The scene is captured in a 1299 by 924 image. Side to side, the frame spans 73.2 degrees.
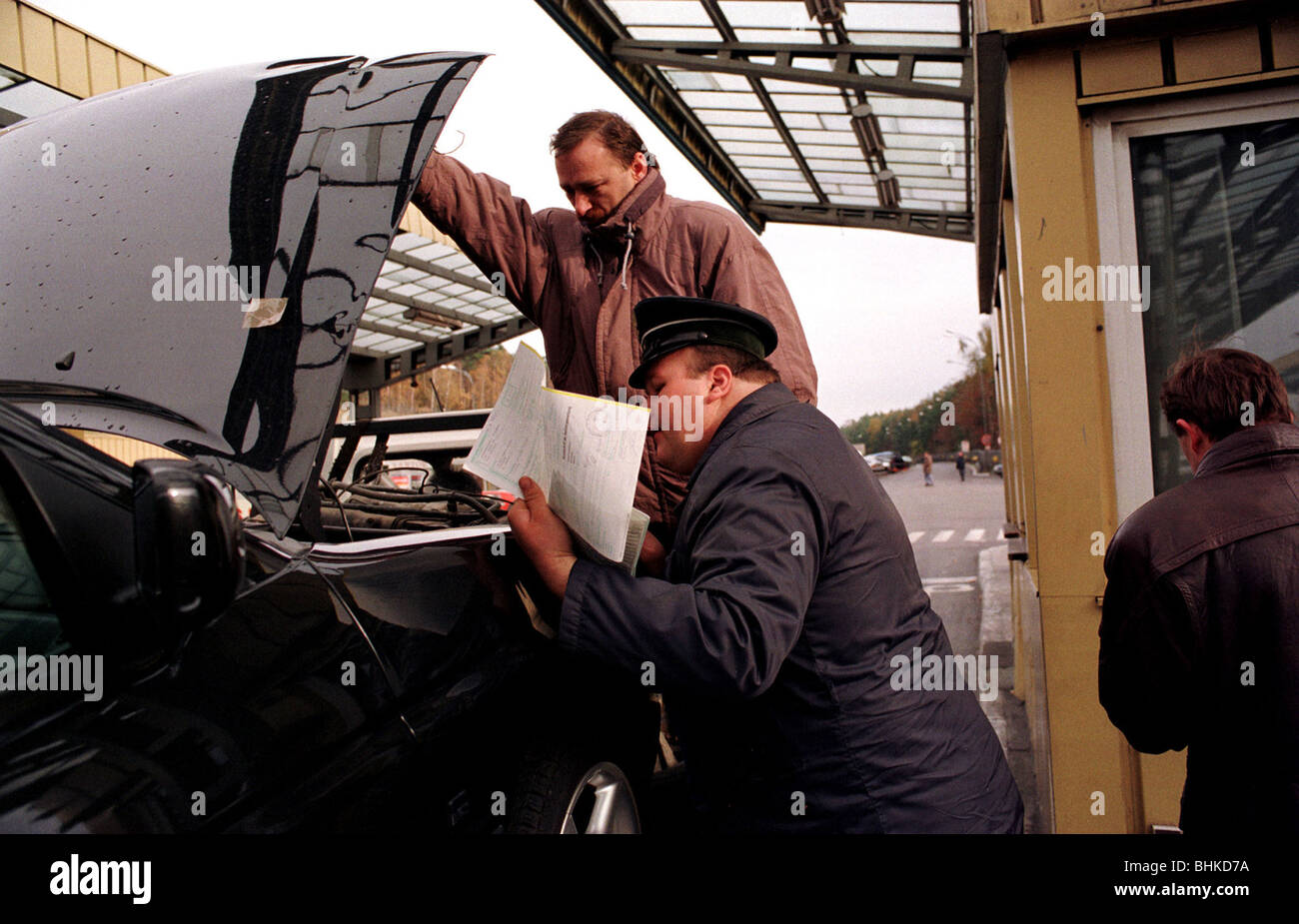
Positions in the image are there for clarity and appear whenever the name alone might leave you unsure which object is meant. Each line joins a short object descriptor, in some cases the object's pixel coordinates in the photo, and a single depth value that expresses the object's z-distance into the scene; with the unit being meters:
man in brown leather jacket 1.66
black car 1.08
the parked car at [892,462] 53.12
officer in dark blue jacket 1.44
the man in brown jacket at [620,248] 2.55
